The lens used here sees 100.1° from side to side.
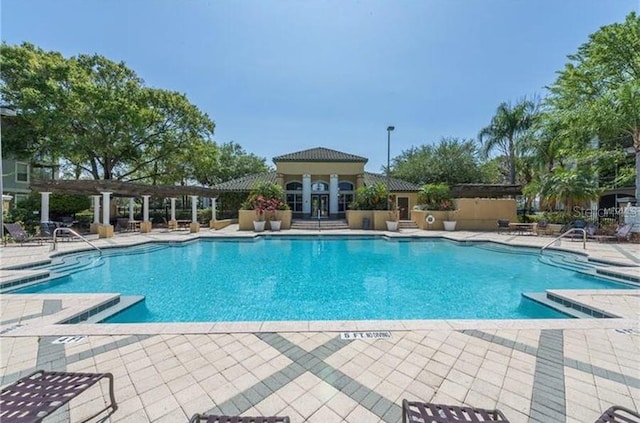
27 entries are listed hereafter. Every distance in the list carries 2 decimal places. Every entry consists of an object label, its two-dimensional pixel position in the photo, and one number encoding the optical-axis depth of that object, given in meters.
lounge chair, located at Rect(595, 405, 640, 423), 1.76
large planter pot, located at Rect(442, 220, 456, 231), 18.70
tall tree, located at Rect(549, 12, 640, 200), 13.56
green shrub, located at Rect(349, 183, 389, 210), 20.53
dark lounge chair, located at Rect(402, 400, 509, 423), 1.79
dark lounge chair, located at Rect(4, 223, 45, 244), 12.28
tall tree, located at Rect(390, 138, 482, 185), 30.45
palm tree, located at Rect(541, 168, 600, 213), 15.58
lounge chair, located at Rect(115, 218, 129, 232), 18.93
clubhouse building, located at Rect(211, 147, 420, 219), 24.00
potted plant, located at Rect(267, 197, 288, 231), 19.12
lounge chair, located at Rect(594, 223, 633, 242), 13.20
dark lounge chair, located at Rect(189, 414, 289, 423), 1.76
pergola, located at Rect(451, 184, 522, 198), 20.86
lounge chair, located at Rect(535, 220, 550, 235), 16.19
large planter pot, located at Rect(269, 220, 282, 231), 19.06
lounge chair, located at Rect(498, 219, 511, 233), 18.00
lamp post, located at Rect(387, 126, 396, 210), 18.08
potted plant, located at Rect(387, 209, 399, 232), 18.81
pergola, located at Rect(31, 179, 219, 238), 14.27
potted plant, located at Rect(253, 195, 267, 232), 18.77
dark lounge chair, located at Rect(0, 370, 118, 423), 1.74
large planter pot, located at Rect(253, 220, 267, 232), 18.72
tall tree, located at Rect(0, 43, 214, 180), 16.95
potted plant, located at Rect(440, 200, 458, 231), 18.73
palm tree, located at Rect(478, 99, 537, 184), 24.67
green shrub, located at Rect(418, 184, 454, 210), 19.34
